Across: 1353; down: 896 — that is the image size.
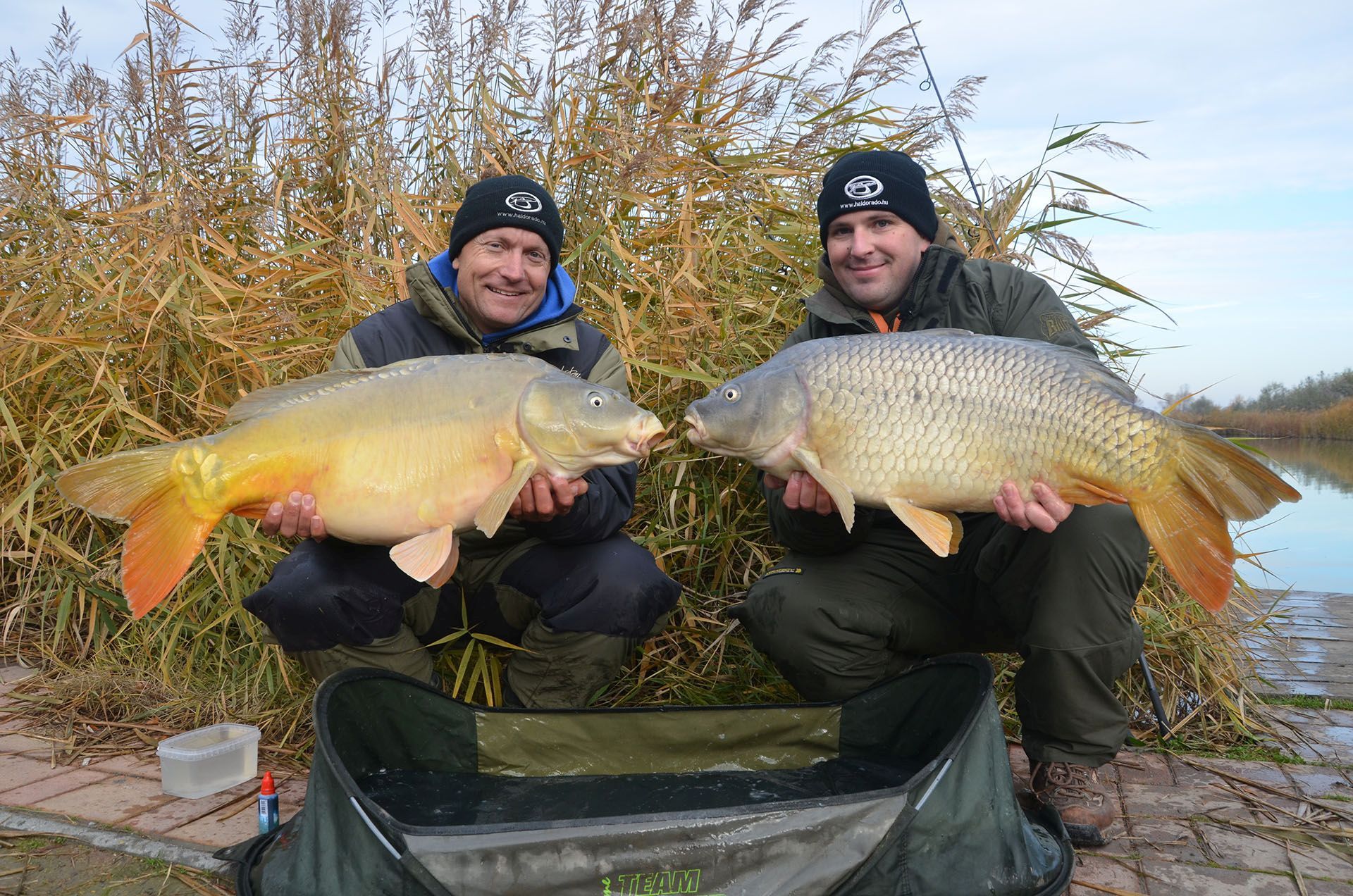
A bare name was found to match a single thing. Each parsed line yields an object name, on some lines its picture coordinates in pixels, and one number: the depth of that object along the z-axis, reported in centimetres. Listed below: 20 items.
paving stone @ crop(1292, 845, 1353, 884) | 156
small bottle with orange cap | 158
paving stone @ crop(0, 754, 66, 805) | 193
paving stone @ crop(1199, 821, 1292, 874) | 159
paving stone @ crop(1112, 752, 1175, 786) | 196
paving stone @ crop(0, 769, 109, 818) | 184
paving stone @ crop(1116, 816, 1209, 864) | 163
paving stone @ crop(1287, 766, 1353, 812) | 192
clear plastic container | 184
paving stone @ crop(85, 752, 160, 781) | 201
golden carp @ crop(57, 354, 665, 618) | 161
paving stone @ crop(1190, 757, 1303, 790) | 197
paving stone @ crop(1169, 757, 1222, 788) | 195
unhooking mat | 122
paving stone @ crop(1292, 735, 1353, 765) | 211
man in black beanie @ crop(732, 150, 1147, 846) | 172
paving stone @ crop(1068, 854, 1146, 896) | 151
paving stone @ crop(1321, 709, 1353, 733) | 236
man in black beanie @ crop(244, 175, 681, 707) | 186
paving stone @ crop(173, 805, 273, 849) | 168
